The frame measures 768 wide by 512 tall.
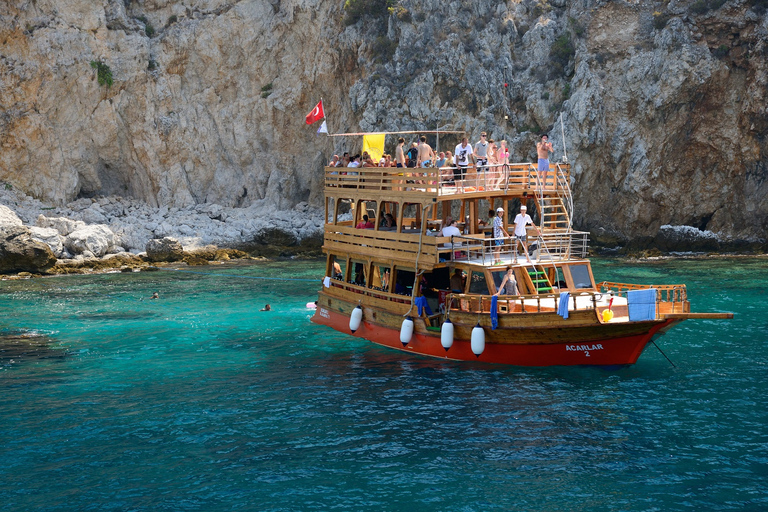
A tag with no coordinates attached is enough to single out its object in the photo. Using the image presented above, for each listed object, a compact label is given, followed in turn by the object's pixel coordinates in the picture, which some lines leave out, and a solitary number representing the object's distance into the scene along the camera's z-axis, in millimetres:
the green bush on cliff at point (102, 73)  53188
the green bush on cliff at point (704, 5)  44125
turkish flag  25841
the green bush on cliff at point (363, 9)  52969
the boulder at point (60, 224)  44094
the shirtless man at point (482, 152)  22359
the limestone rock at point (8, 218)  39903
